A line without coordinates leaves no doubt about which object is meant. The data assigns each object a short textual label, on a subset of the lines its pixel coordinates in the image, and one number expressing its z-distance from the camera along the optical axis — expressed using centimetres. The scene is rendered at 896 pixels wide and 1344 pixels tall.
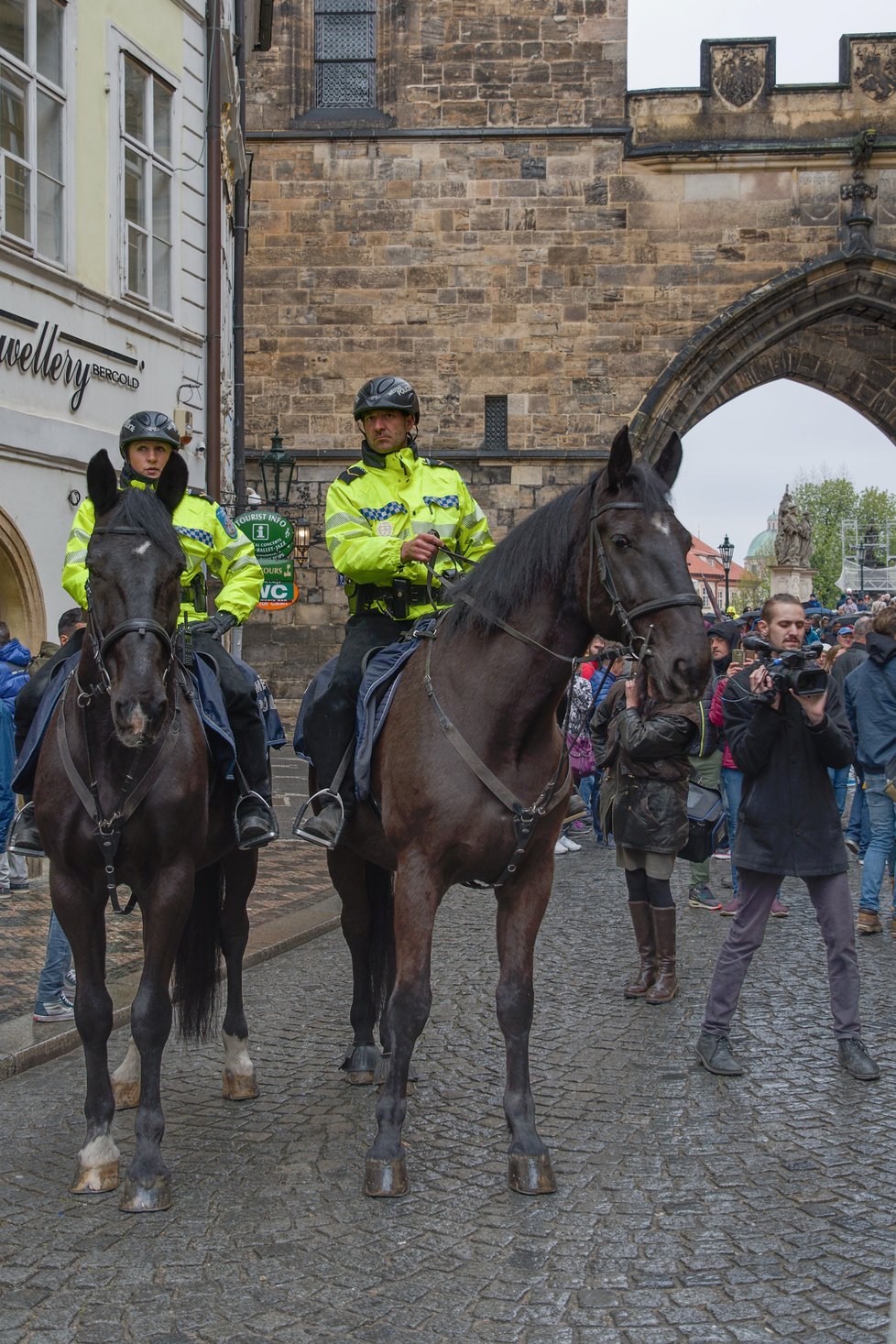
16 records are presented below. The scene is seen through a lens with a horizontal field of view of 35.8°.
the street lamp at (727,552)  4469
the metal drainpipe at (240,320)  1948
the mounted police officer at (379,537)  489
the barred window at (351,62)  2264
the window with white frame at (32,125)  1150
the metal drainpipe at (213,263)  1515
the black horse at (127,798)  406
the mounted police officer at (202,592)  492
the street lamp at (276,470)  1952
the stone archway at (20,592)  1158
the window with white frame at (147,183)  1369
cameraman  548
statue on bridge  3756
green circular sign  1697
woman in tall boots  682
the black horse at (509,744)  404
